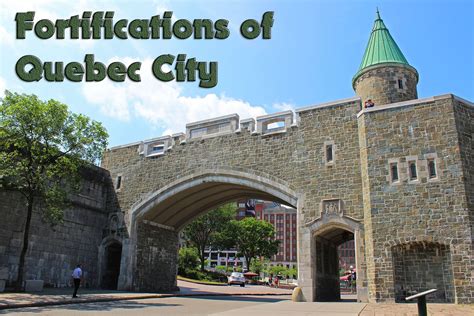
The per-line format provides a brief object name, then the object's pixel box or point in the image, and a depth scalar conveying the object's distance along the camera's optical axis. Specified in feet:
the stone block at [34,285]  56.90
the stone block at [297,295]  54.65
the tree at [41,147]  52.70
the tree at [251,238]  178.09
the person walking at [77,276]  51.66
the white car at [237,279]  131.44
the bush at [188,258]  157.69
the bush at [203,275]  131.03
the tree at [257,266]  234.95
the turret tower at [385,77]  65.98
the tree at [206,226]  155.22
